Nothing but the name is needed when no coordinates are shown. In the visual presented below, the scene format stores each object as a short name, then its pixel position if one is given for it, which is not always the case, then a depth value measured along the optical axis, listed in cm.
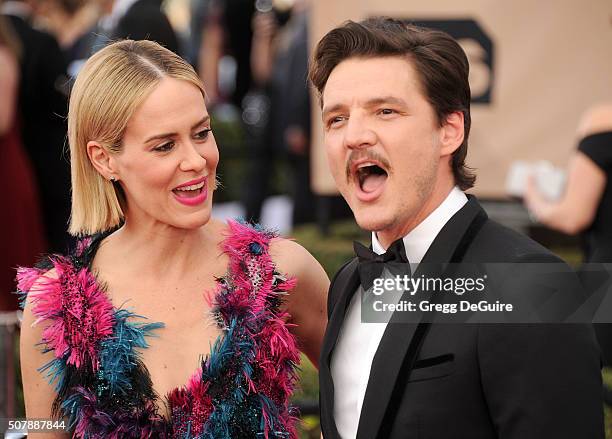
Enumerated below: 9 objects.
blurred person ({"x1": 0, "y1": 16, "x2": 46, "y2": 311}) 1109
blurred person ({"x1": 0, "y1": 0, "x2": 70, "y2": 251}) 1175
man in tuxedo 380
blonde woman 500
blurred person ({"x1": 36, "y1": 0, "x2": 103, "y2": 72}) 1281
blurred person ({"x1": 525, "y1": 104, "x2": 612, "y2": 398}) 806
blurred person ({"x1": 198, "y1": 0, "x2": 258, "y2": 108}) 1792
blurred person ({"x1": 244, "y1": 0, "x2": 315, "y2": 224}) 1497
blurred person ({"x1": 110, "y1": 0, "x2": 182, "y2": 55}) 1052
